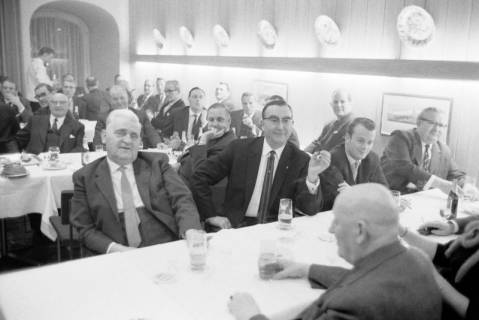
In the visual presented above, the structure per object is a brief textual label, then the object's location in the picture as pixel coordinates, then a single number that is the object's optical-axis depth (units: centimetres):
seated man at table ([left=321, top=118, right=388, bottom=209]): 327
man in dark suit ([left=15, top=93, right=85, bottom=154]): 505
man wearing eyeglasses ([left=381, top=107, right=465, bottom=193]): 417
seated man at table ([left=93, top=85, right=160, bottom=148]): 562
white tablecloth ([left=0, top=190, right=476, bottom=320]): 160
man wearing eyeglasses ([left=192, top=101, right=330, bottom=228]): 312
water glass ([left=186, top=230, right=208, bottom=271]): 194
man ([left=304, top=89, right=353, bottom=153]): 564
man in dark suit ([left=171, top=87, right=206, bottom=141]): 652
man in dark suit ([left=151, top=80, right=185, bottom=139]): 704
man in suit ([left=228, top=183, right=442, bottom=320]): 125
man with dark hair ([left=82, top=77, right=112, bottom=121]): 888
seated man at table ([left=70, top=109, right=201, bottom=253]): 254
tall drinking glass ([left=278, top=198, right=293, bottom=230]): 253
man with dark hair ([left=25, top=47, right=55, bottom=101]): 975
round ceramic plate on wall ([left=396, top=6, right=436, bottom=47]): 506
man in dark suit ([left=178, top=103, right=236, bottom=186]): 359
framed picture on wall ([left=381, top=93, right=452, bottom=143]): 501
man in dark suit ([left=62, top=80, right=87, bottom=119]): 787
